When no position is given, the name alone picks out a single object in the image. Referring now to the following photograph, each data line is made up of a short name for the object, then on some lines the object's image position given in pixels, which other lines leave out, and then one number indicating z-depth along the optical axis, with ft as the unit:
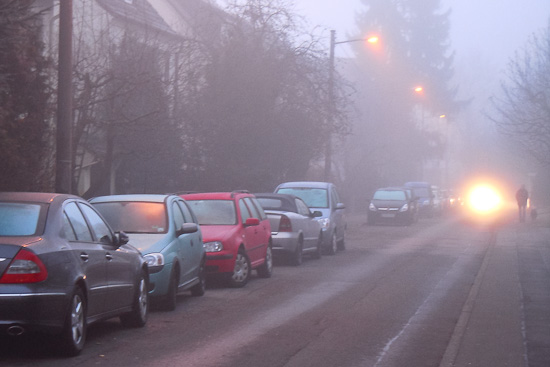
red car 47.98
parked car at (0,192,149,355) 24.84
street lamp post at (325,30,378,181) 105.50
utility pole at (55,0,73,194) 46.06
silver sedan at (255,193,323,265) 62.49
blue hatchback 37.99
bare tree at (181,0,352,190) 93.86
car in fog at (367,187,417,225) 133.18
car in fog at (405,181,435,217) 169.07
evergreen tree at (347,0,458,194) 188.03
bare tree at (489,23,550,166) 130.41
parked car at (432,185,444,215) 177.35
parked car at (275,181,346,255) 74.59
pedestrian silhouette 147.95
